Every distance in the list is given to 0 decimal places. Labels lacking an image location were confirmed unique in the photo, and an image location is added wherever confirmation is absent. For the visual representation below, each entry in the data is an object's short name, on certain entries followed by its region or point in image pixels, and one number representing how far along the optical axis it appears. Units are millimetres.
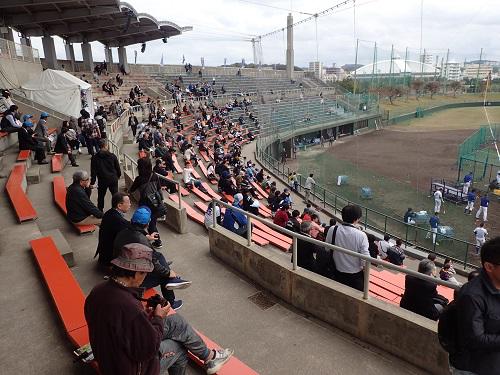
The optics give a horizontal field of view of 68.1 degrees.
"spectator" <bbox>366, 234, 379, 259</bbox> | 8342
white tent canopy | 16438
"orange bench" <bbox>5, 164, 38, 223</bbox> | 7043
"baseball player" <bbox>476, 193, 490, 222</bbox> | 16016
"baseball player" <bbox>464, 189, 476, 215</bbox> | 17538
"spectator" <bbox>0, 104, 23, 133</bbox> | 11477
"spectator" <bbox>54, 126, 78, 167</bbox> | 11961
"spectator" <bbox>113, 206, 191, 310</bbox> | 3805
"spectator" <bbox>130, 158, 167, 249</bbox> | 6297
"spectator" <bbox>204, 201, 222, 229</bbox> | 7409
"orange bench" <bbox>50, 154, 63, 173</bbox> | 11181
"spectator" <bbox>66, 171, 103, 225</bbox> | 6301
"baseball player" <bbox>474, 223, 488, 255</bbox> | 13152
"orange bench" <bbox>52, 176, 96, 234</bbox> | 7016
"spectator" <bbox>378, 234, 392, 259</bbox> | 10377
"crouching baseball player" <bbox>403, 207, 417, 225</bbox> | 15582
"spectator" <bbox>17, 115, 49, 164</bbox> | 10984
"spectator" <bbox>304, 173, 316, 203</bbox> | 19438
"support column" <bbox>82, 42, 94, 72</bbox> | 35906
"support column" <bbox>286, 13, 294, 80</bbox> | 63300
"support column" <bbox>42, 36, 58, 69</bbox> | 30834
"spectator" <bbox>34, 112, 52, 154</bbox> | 11500
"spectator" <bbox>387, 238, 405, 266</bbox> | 10250
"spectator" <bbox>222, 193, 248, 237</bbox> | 7086
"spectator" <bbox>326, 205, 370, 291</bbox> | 4281
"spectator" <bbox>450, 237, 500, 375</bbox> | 2262
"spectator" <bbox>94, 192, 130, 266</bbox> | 4559
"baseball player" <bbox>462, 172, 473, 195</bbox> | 19020
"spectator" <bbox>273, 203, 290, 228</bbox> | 8594
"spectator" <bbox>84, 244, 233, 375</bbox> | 2213
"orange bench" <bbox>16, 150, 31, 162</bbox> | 10914
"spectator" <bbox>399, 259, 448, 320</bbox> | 4305
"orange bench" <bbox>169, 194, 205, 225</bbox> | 8836
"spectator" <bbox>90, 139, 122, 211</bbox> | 7398
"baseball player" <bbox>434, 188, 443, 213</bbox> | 17328
